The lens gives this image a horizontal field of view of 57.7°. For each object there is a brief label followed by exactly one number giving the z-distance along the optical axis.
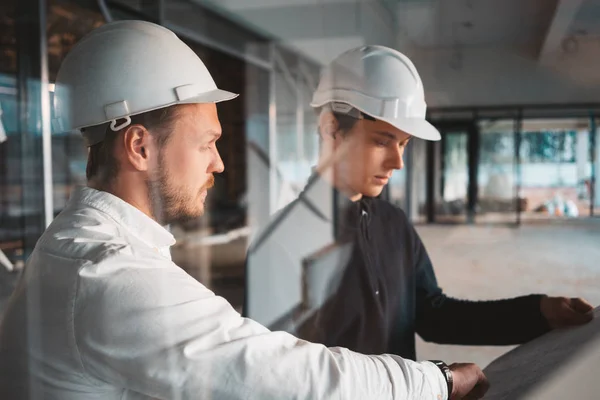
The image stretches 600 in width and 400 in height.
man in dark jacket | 0.91
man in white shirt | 0.64
